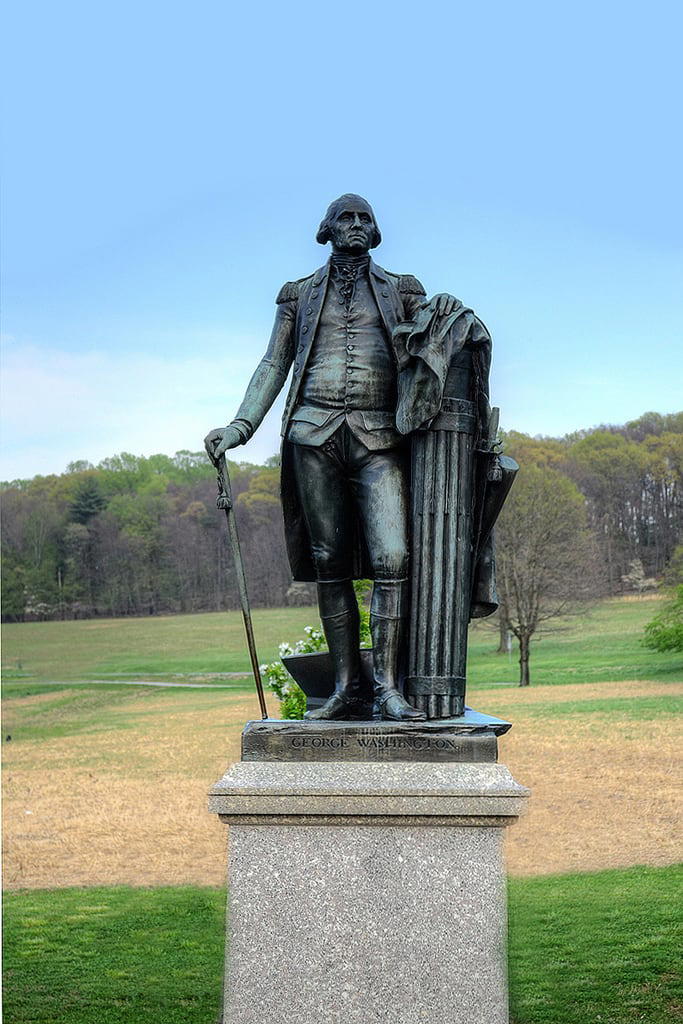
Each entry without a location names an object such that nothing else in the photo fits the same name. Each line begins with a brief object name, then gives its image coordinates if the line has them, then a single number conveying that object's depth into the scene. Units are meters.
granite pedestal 4.12
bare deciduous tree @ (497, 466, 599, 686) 26.86
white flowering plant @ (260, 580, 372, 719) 10.66
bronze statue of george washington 4.60
